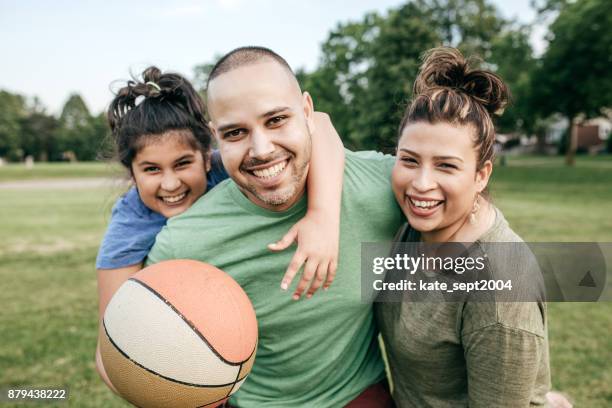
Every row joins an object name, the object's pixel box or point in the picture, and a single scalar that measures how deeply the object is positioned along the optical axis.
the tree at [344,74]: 38.69
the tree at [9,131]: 72.75
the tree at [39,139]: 77.94
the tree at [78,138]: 77.81
